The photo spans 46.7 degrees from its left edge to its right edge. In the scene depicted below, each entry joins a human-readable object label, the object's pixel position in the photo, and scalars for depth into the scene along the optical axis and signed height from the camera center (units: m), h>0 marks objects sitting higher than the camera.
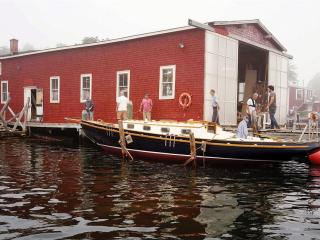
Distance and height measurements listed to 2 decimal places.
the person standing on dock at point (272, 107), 18.25 +0.38
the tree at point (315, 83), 158.90 +15.14
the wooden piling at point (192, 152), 14.15 -1.49
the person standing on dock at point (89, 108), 21.86 +0.23
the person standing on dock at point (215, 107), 17.41 +0.33
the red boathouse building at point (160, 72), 18.06 +2.41
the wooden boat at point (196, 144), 13.29 -1.15
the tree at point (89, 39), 76.38 +15.31
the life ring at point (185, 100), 18.17 +0.66
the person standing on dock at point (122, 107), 19.23 +0.29
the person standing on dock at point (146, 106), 19.16 +0.35
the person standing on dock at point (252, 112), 16.72 +0.11
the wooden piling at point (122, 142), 15.92 -1.29
